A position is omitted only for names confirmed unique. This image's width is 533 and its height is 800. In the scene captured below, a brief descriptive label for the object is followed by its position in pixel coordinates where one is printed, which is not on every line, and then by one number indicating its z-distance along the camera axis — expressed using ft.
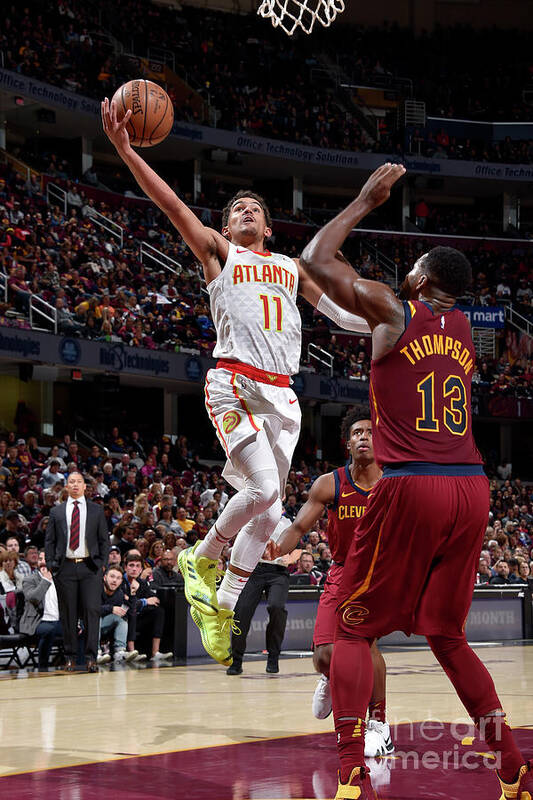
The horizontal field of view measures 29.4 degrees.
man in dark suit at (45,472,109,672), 36.51
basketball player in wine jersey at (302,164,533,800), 14.70
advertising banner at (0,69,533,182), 87.10
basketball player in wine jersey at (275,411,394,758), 21.75
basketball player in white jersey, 18.89
